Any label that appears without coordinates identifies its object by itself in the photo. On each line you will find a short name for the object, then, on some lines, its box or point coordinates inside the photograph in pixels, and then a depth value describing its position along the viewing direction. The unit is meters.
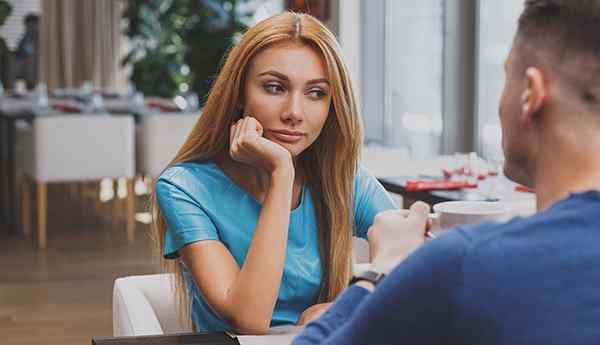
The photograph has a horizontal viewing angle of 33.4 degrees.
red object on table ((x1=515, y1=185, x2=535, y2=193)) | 3.29
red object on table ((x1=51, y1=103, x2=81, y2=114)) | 7.97
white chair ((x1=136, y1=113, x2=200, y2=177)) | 7.32
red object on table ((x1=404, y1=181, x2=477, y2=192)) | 3.36
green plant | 9.71
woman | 1.82
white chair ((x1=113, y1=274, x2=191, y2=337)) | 1.72
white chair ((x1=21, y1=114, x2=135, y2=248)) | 6.91
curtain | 13.62
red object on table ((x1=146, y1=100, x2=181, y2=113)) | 8.16
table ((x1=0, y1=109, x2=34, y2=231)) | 7.58
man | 0.85
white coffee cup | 1.50
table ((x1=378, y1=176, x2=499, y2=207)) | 3.18
